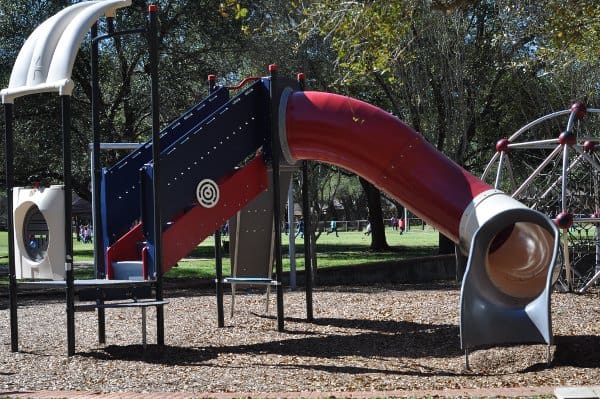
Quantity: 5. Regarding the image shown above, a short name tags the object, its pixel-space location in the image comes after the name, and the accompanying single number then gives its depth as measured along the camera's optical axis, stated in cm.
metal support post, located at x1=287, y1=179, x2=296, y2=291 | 1610
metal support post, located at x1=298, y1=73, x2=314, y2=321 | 1206
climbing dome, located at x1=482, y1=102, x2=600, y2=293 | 1352
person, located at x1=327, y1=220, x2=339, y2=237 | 5914
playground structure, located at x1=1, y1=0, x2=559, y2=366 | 890
